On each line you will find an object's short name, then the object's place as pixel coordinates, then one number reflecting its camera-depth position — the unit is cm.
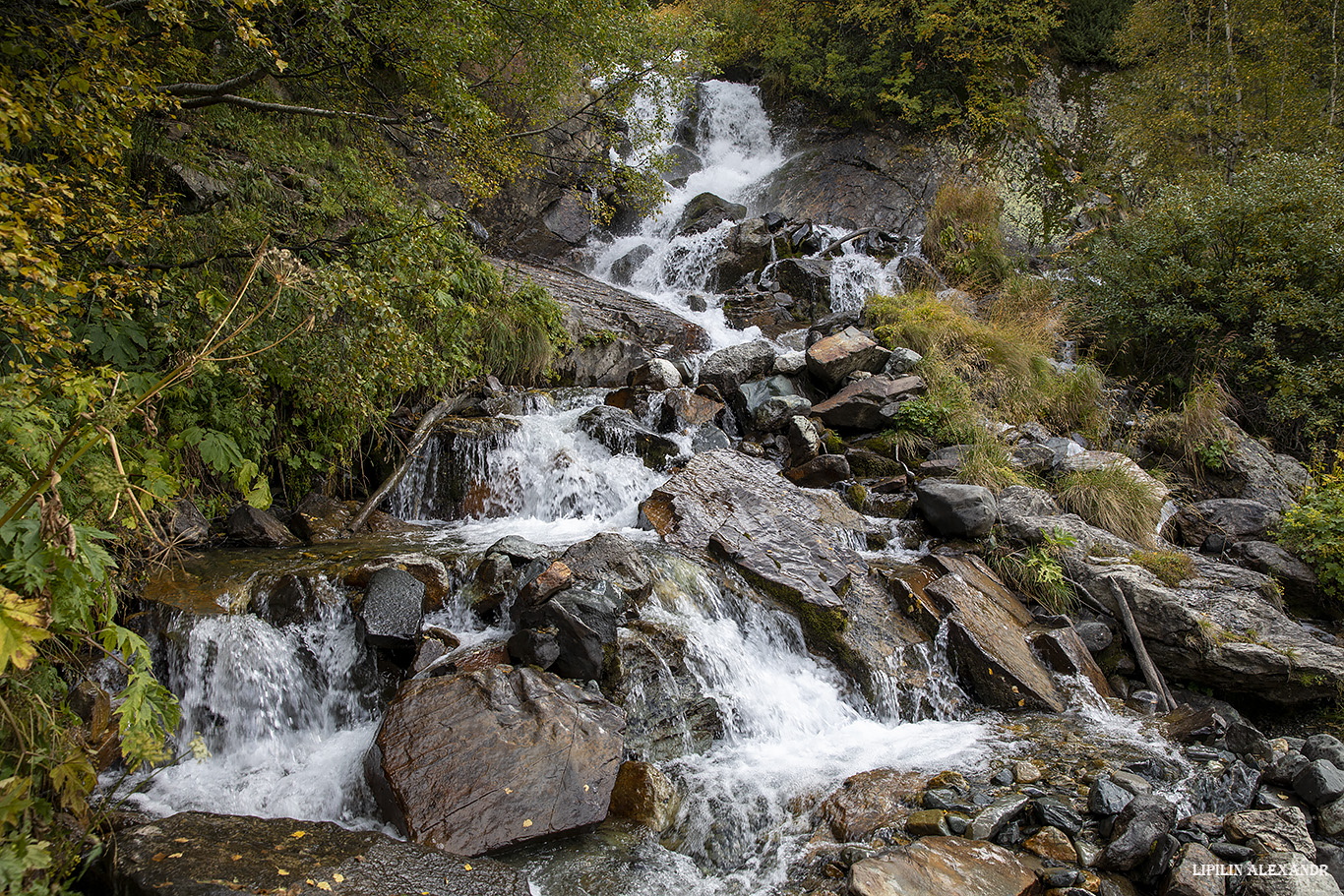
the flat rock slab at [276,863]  239
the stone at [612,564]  459
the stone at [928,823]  318
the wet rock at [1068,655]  491
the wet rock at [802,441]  755
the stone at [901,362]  883
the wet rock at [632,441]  719
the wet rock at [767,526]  511
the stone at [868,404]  802
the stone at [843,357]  881
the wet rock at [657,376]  885
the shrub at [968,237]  1215
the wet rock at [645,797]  329
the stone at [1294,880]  265
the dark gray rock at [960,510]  616
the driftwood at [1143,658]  479
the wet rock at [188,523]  451
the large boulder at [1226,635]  463
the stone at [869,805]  326
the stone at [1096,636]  518
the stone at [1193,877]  274
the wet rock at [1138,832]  293
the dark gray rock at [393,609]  404
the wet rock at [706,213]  1482
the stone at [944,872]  274
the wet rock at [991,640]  462
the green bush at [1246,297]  804
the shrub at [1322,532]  584
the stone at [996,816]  313
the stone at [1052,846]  301
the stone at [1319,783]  332
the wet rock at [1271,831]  293
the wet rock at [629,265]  1380
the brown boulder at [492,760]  301
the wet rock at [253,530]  501
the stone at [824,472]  720
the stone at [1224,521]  656
